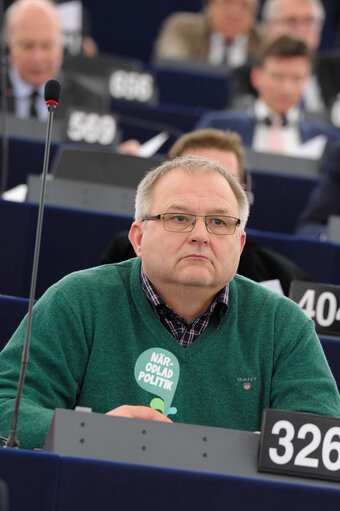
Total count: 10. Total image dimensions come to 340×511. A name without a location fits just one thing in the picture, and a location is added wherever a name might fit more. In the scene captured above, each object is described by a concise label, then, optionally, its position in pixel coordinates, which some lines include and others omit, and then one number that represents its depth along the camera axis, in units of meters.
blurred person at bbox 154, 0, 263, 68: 15.34
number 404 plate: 5.93
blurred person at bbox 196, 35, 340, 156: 11.43
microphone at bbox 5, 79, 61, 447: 3.83
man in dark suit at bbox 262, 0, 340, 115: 14.77
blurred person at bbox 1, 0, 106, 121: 11.26
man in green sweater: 4.49
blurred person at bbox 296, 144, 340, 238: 9.15
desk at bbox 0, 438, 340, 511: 3.41
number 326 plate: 3.76
